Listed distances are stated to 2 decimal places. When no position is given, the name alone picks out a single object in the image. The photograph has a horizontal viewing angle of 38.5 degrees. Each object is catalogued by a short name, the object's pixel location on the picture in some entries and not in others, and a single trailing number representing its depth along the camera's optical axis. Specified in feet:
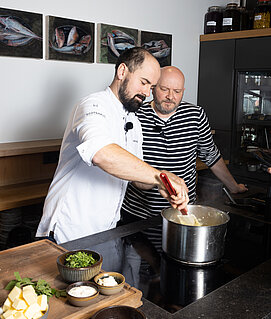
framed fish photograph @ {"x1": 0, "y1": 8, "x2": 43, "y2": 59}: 8.04
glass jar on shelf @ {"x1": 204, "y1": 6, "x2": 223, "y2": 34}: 12.16
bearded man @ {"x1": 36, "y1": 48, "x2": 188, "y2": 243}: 5.41
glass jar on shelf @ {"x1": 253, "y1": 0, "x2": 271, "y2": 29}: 10.98
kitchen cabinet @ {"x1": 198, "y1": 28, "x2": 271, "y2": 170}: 11.03
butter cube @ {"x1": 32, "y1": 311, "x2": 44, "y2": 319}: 2.74
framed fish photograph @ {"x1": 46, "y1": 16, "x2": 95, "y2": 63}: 8.86
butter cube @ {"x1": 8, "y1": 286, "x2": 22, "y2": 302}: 2.81
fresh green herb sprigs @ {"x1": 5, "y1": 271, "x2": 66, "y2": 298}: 3.14
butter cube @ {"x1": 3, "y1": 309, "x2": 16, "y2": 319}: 2.70
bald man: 6.98
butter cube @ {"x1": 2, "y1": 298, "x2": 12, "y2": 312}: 2.81
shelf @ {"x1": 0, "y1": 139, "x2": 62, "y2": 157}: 8.05
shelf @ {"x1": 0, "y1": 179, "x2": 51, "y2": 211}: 7.67
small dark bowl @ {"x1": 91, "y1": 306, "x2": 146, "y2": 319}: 2.92
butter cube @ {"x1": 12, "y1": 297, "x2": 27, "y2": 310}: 2.73
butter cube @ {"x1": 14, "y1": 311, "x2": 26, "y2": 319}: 2.70
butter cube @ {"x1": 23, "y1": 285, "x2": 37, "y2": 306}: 2.77
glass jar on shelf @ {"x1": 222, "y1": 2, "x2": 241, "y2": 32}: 11.71
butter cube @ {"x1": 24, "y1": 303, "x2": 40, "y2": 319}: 2.72
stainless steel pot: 4.08
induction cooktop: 3.71
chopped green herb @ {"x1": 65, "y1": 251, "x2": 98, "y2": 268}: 3.45
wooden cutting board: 3.04
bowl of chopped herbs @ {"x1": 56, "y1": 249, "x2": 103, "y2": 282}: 3.35
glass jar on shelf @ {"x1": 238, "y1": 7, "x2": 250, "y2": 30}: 11.82
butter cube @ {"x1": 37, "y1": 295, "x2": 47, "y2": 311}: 2.82
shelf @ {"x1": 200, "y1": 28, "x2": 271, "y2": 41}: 10.81
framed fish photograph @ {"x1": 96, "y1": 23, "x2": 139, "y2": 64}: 9.84
